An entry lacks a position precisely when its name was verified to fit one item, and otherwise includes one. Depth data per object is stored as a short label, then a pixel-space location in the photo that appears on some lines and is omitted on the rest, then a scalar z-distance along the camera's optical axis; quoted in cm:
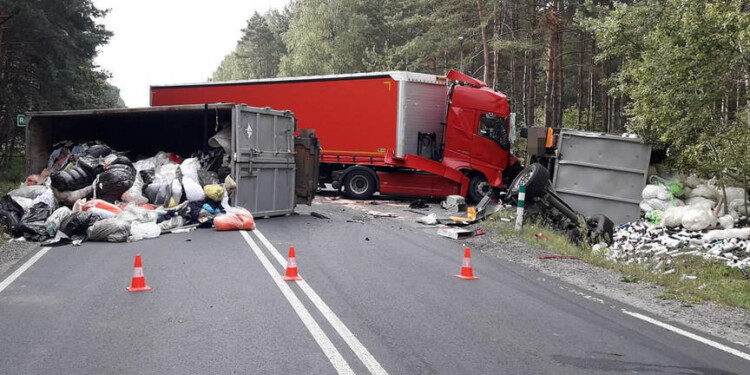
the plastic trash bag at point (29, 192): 1153
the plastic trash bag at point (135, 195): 1201
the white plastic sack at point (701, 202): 1306
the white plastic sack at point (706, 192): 1393
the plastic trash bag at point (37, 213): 1048
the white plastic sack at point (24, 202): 1102
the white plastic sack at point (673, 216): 1286
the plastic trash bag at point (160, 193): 1220
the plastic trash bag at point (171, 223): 1120
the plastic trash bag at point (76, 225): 1026
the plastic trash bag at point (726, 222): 1238
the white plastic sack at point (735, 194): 1341
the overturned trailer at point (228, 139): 1274
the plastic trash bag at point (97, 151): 1361
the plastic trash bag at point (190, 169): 1272
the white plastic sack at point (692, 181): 1456
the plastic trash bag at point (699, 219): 1246
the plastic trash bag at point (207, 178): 1289
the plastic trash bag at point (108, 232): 992
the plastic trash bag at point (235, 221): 1140
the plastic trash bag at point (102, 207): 1084
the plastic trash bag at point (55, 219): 1034
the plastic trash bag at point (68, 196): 1188
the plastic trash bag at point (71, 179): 1185
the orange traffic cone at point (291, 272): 711
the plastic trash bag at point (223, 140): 1290
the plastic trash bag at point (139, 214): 1095
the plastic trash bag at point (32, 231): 1012
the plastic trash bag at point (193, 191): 1234
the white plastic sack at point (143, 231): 1028
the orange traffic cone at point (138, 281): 645
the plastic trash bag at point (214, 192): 1234
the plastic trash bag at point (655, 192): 1378
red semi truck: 1802
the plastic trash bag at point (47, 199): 1115
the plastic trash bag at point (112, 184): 1195
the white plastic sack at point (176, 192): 1223
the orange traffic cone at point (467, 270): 757
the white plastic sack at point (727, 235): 1147
